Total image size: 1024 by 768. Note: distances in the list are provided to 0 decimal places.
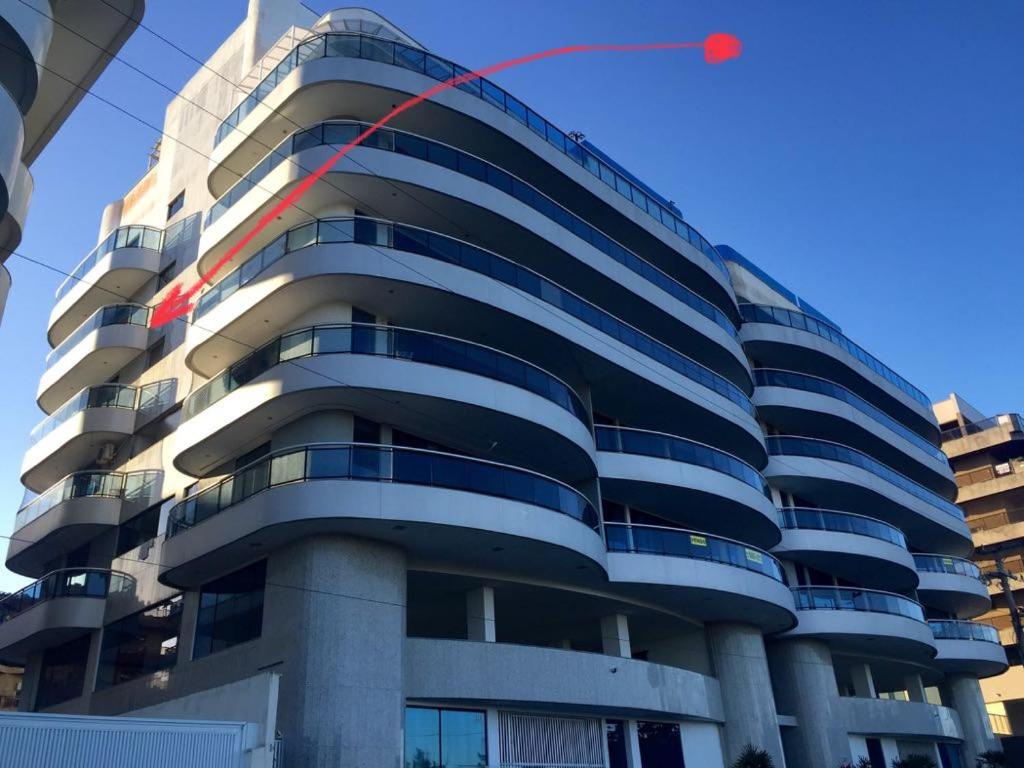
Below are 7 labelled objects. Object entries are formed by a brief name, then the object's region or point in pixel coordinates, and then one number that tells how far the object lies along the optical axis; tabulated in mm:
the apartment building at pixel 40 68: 15750
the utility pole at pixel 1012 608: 37875
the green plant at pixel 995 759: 39406
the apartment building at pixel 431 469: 21406
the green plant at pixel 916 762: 33344
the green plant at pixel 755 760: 26797
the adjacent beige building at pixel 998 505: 55750
